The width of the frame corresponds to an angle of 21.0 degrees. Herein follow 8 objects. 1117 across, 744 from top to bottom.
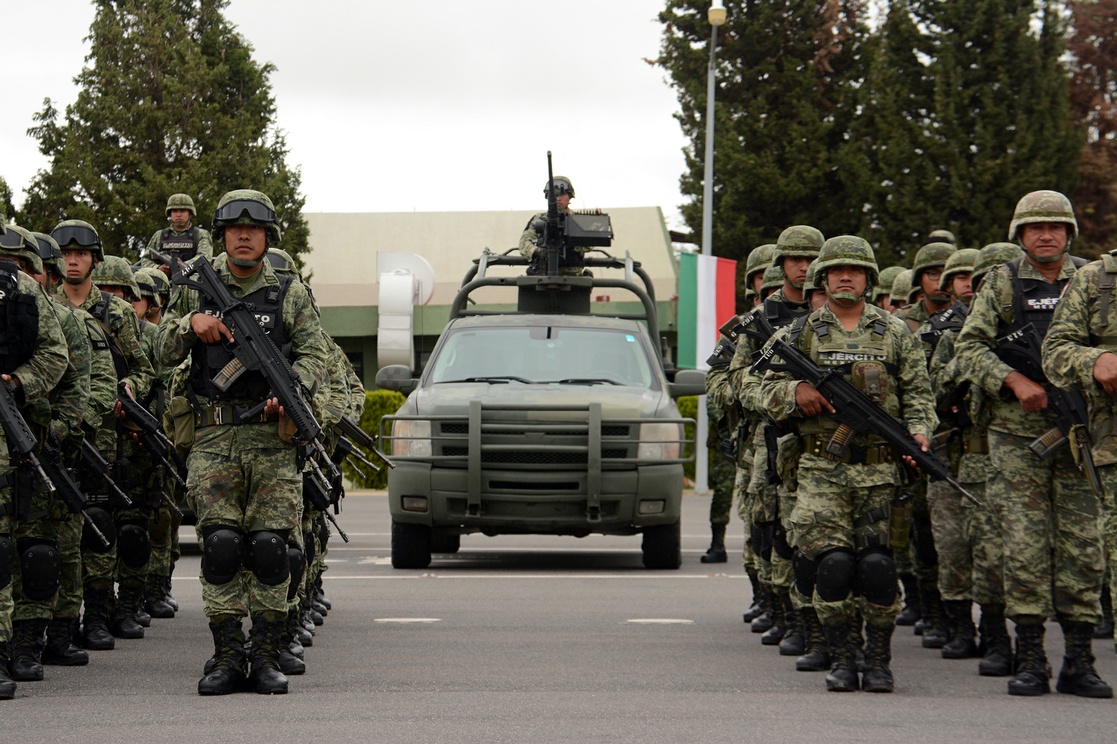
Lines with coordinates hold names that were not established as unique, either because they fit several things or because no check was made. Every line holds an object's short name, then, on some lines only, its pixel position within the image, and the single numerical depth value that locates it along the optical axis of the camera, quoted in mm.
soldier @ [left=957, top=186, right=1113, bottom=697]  13773
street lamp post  43345
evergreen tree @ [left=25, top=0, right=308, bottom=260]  50938
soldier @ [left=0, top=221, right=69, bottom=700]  13274
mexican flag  40495
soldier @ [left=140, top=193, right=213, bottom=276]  26721
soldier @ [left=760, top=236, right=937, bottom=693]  13920
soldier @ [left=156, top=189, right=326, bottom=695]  13454
